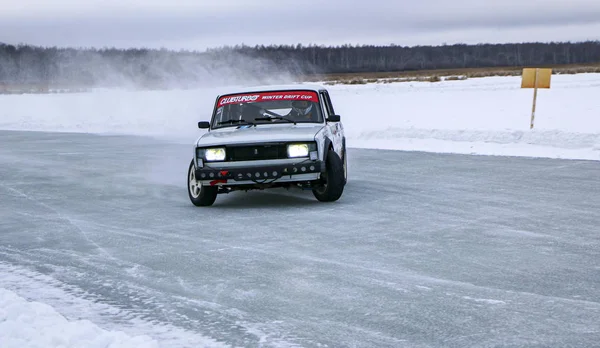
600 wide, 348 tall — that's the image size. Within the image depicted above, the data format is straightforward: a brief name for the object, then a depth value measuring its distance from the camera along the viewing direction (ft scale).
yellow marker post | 68.95
